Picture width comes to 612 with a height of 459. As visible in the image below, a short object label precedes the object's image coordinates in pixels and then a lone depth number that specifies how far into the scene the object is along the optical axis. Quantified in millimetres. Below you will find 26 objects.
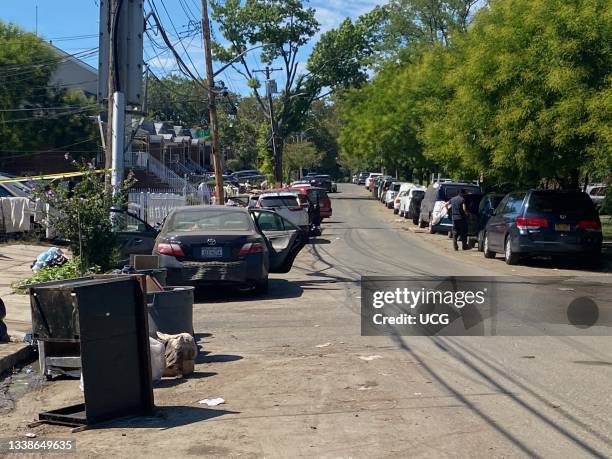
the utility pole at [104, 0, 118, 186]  16984
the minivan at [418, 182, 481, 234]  31625
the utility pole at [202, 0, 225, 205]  30094
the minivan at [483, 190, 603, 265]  19703
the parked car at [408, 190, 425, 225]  39841
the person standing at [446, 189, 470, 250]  25828
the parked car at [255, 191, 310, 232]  28781
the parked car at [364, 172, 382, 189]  82319
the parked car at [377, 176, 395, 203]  61050
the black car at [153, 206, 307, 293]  14039
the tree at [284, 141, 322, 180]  95625
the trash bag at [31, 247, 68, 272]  14697
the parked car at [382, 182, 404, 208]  53188
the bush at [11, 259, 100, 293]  13672
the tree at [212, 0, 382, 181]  64000
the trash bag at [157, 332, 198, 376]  8734
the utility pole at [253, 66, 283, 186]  65100
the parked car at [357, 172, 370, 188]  115638
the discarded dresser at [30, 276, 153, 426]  6801
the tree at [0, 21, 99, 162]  44156
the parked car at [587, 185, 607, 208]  45900
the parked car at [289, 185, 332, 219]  38719
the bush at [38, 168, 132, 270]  13930
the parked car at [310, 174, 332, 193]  70344
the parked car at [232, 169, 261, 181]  78912
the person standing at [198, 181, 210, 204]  38750
